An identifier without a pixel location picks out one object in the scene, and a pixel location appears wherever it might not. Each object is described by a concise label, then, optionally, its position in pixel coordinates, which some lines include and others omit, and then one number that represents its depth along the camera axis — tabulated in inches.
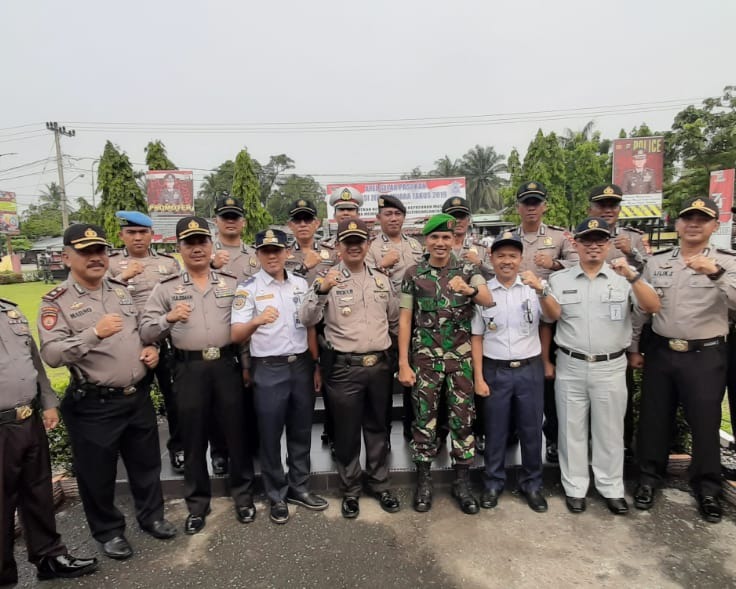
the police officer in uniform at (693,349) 117.3
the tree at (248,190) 705.0
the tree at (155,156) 612.4
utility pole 987.9
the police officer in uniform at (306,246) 161.0
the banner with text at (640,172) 474.6
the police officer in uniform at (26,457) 95.0
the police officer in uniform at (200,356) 116.7
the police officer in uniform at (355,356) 123.8
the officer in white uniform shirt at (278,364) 122.3
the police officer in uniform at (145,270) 147.6
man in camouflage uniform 125.0
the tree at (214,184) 1681.3
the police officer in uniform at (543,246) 147.0
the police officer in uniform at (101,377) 101.7
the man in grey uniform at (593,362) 121.0
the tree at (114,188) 575.5
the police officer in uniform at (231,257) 140.6
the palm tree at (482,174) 1750.7
